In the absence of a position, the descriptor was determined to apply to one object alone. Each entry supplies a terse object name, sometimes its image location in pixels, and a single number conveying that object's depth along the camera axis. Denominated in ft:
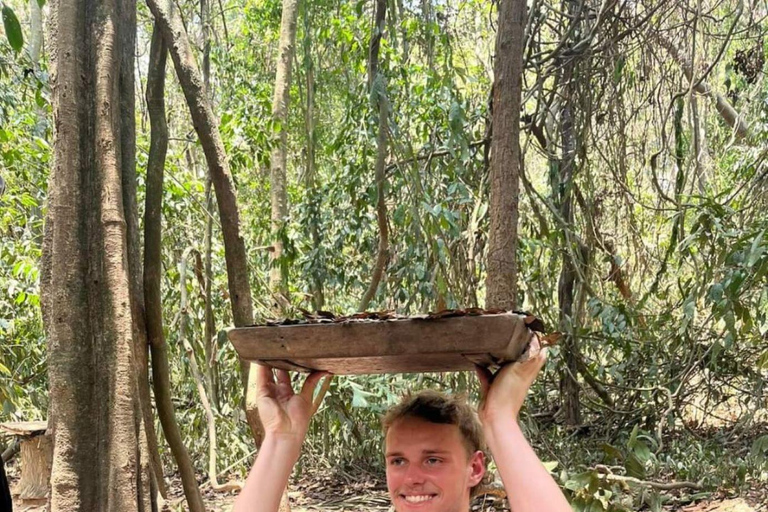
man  4.40
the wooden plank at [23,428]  13.06
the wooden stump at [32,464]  13.41
